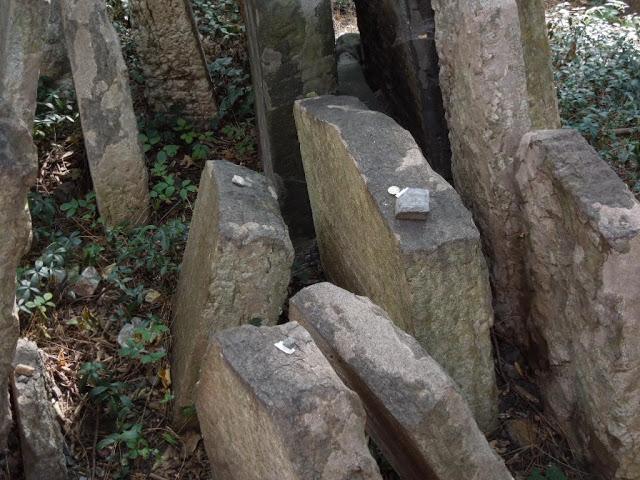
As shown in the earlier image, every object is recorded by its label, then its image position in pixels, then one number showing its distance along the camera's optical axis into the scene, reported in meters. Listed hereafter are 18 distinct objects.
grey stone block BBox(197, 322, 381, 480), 2.23
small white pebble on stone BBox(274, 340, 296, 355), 2.42
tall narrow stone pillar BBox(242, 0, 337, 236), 4.00
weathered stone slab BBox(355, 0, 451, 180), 4.00
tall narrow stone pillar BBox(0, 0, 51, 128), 3.49
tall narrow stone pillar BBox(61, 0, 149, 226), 3.81
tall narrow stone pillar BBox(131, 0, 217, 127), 4.41
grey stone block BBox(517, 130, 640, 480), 2.73
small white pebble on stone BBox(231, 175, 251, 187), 3.34
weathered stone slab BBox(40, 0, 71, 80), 4.57
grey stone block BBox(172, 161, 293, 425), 3.01
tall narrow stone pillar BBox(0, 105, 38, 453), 2.30
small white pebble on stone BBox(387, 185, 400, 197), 3.05
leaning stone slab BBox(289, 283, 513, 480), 2.48
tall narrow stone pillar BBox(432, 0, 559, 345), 3.21
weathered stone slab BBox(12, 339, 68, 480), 2.83
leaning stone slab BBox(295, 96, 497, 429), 2.93
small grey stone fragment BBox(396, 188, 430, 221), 2.94
